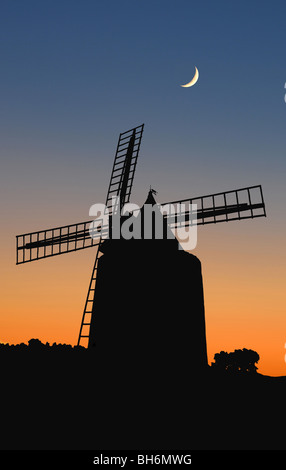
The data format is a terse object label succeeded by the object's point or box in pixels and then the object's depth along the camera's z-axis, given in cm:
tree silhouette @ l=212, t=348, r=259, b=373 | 4566
